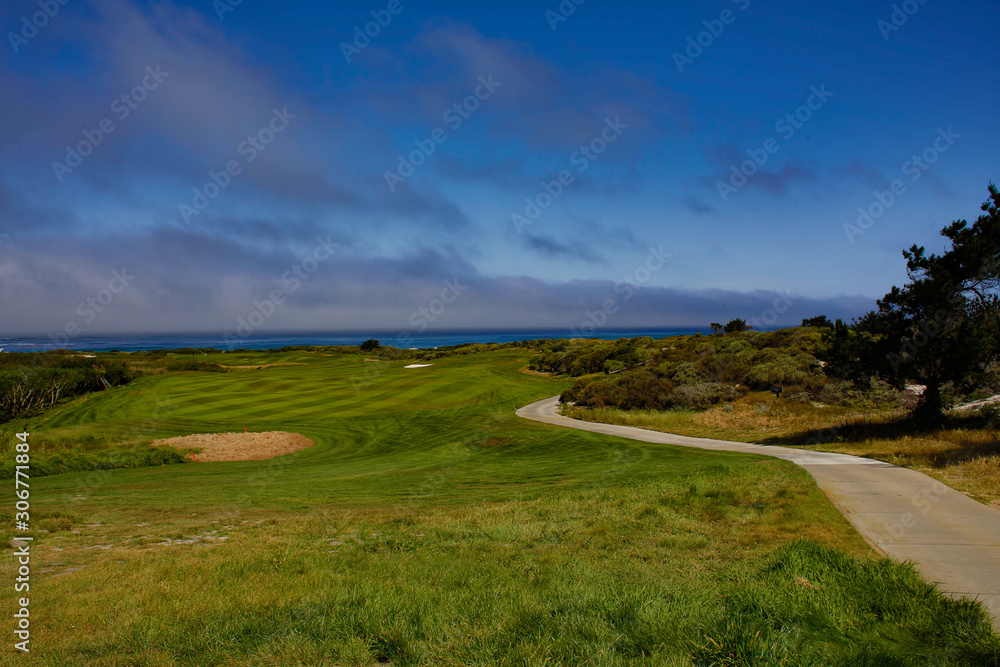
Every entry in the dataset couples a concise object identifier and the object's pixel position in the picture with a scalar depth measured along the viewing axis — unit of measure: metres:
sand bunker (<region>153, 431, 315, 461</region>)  20.89
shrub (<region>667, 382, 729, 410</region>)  30.34
